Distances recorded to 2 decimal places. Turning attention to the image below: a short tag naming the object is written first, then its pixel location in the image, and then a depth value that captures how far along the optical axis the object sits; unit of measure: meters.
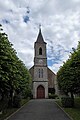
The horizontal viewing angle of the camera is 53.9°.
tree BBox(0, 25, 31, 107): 4.67
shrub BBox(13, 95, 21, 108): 9.23
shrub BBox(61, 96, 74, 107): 9.18
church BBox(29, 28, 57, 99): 21.27
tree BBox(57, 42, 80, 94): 7.13
